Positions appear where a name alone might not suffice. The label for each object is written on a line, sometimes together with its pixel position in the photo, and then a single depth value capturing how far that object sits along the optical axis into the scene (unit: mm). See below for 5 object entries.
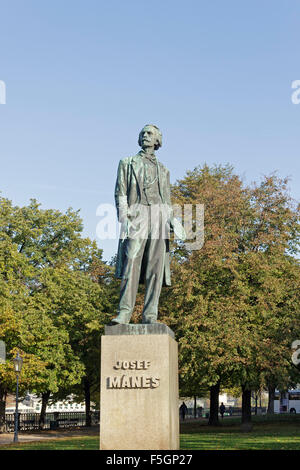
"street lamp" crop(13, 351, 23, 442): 26094
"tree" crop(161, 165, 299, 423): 29016
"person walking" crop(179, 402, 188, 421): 57731
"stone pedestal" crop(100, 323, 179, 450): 8648
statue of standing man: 9789
